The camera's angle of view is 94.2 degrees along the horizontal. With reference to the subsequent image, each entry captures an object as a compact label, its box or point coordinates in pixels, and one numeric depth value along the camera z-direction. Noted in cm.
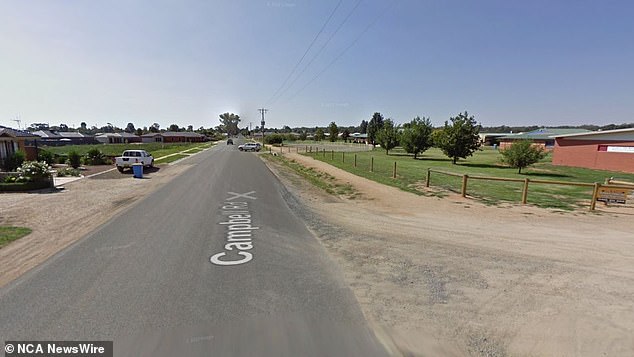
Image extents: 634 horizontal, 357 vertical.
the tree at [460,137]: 2784
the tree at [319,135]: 11119
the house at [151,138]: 9762
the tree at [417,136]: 3634
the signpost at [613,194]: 966
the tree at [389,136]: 4253
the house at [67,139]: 7100
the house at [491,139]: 7652
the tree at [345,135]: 10668
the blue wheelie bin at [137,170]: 1661
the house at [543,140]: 5313
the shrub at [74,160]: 2100
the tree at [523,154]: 2148
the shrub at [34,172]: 1257
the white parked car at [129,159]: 1903
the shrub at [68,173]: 1725
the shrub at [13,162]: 1706
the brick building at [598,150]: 2231
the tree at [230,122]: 17062
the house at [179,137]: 10031
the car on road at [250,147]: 4841
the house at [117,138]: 9328
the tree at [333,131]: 10075
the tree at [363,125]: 13475
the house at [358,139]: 9845
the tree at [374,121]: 6894
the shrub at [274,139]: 7289
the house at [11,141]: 1792
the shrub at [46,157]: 2215
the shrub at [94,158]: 2377
